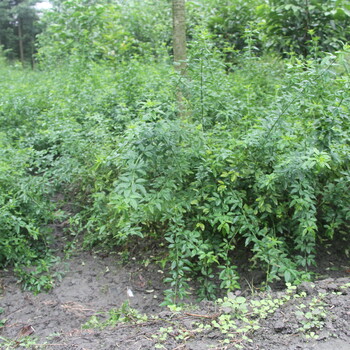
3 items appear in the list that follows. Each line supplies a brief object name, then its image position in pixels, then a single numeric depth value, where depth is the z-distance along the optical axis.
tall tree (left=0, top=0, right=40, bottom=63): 23.47
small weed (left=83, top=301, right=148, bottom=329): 2.71
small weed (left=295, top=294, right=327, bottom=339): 2.29
